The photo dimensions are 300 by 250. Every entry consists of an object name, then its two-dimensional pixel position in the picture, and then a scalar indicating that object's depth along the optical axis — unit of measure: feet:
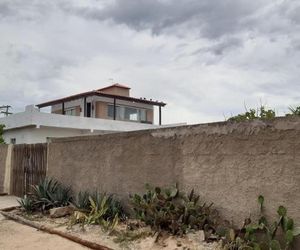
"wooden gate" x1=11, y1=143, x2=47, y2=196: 27.92
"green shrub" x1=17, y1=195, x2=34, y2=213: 22.90
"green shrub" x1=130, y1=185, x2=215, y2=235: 14.67
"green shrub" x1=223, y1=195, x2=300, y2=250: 11.91
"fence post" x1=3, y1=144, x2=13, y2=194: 33.00
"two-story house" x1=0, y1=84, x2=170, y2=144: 56.20
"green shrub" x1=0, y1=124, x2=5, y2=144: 54.89
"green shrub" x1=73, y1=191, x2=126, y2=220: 18.67
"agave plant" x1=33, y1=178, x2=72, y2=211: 22.78
